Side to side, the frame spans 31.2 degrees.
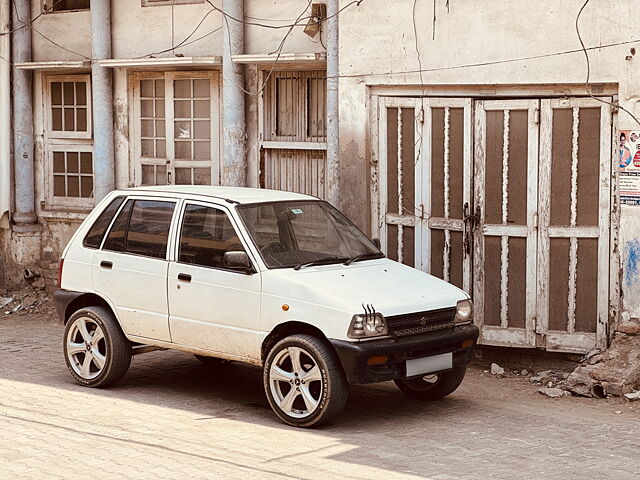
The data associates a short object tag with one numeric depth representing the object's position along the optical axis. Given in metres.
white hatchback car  8.54
